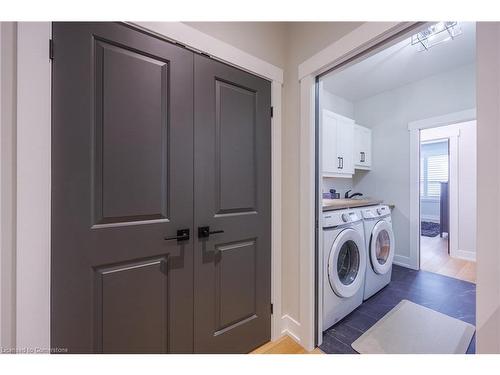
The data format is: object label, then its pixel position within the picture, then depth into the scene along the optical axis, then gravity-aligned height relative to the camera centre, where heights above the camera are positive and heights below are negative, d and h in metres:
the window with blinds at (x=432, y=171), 5.56 +0.43
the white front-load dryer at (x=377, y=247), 1.99 -0.64
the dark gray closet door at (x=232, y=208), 1.18 -0.14
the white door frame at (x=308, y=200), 1.38 -0.10
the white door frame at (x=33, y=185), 0.78 +0.00
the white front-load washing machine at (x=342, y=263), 1.59 -0.68
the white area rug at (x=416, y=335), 1.42 -1.14
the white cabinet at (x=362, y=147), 2.97 +0.59
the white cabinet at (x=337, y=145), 2.44 +0.52
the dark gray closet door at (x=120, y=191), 0.86 -0.03
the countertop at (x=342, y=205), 1.73 -0.18
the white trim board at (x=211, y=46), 1.05 +0.82
